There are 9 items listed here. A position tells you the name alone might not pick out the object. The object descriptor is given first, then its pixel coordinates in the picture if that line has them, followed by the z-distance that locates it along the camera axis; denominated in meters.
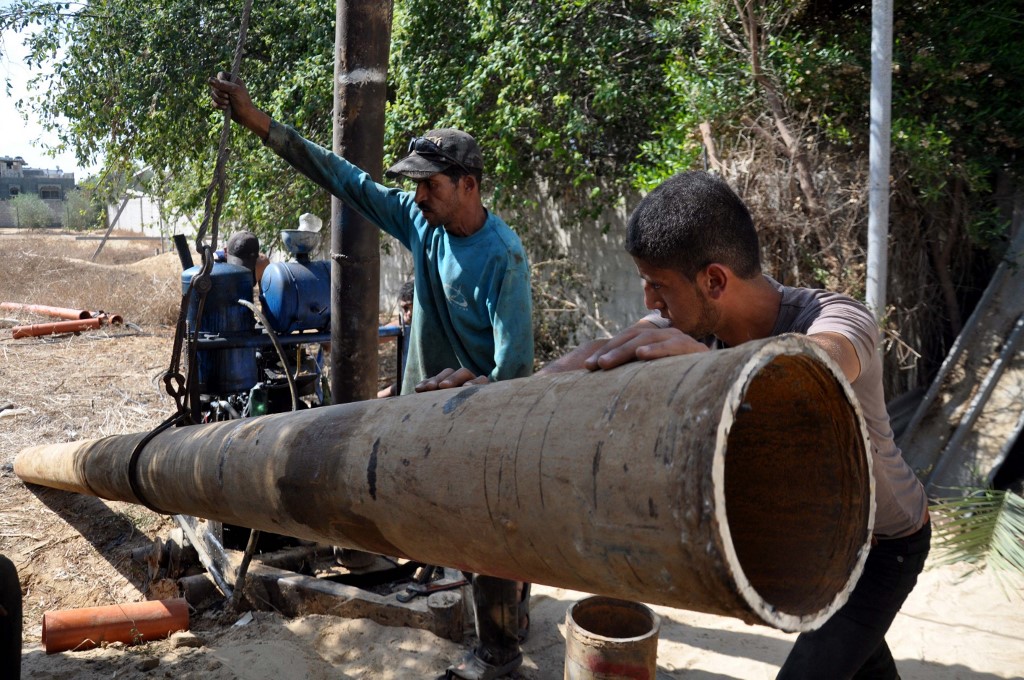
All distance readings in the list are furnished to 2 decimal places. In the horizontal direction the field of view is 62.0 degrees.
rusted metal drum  2.79
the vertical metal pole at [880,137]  5.20
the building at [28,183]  44.94
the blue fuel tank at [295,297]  5.54
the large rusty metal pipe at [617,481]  1.12
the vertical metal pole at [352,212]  3.63
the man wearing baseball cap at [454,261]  3.10
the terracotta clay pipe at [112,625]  3.85
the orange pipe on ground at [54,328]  10.59
